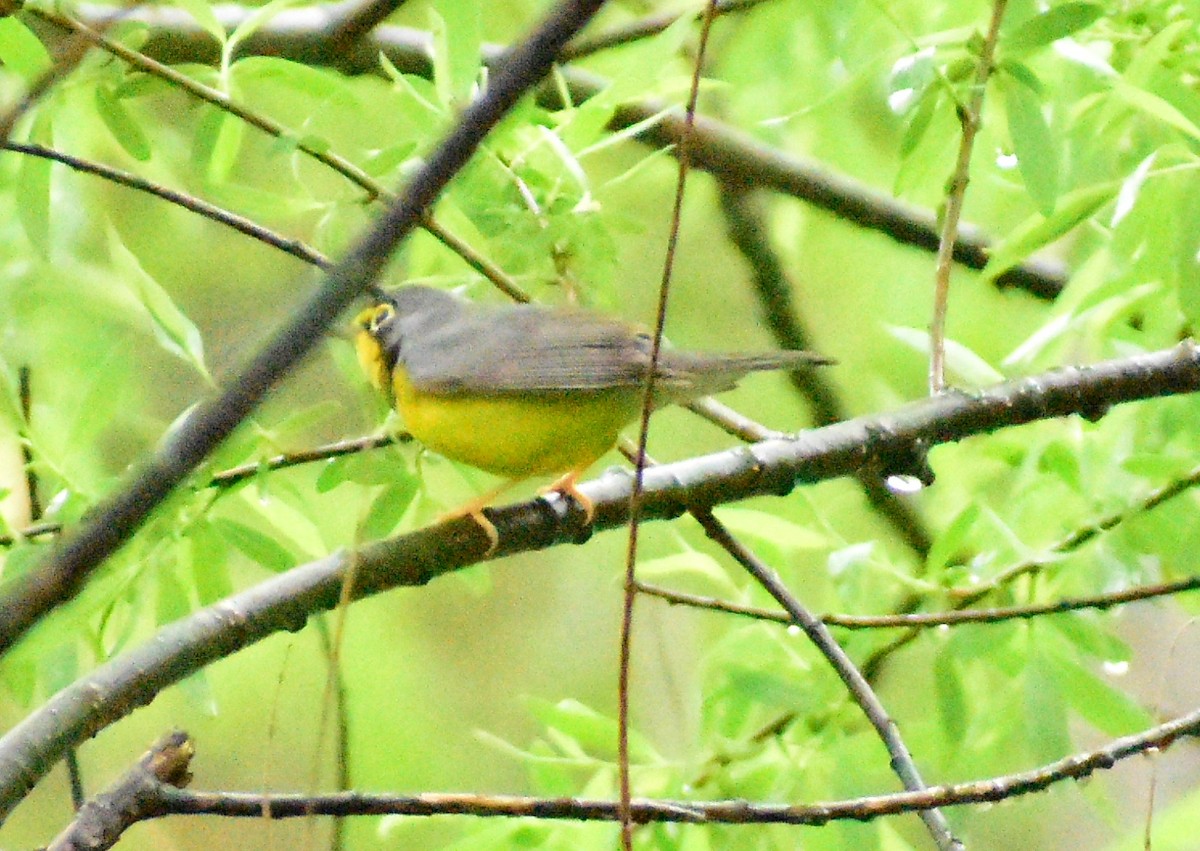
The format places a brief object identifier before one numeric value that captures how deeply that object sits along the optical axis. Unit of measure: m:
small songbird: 4.72
